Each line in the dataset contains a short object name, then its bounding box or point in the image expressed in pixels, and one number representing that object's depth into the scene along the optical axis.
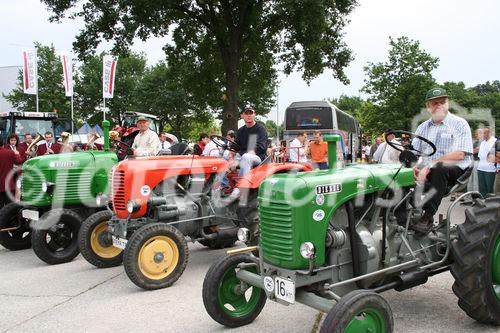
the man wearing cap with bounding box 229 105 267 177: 6.47
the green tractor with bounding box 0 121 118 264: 6.39
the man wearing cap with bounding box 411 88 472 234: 3.93
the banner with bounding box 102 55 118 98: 20.67
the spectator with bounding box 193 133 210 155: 11.57
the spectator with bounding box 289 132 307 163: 11.88
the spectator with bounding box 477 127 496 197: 9.44
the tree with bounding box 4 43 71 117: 38.03
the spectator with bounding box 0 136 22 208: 7.85
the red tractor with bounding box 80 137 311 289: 5.05
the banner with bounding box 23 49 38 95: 23.34
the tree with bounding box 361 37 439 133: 33.00
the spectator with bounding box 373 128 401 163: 8.09
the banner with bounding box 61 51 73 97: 22.40
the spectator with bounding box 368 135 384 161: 16.12
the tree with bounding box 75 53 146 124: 41.69
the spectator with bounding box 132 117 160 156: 6.73
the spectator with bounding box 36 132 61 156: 10.00
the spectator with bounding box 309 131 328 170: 11.09
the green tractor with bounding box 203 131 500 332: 3.16
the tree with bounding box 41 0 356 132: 18.22
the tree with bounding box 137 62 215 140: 38.59
